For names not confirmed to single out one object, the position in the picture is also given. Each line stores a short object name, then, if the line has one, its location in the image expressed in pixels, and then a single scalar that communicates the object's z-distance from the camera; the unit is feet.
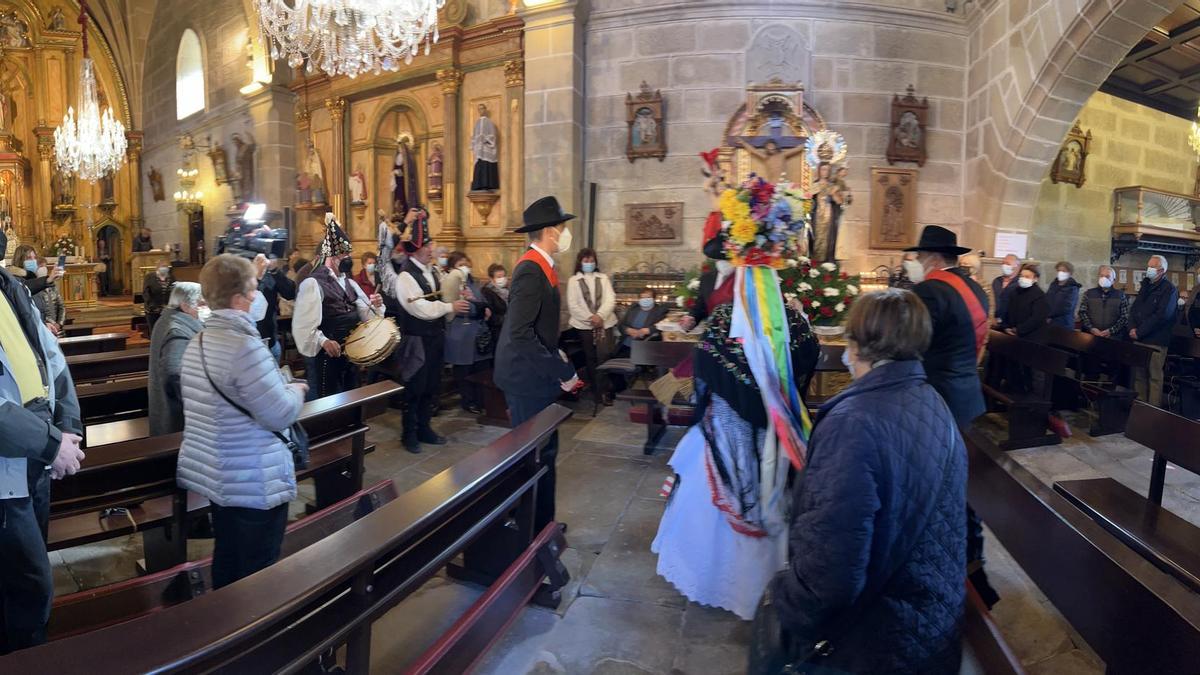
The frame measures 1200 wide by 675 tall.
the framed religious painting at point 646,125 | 28.43
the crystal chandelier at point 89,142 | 39.88
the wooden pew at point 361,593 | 3.98
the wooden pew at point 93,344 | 18.87
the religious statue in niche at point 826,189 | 27.12
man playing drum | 16.78
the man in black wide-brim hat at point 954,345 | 11.03
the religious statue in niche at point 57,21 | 59.16
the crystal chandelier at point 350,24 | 17.95
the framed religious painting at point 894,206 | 28.37
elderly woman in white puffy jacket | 7.52
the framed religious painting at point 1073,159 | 32.55
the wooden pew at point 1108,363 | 18.45
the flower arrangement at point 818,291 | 18.52
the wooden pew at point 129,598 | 7.73
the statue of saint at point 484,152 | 30.96
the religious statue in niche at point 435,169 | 33.17
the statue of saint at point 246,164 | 42.24
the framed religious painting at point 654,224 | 28.84
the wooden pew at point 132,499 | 8.64
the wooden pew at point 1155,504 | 8.09
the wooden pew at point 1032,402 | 17.57
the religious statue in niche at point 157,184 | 58.29
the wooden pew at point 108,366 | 15.65
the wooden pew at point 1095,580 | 4.80
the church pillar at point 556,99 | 28.27
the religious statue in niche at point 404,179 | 34.81
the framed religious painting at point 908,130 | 28.07
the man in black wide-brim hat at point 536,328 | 11.48
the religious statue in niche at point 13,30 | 58.29
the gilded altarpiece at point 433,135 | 30.81
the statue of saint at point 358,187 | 36.65
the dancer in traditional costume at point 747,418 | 8.97
